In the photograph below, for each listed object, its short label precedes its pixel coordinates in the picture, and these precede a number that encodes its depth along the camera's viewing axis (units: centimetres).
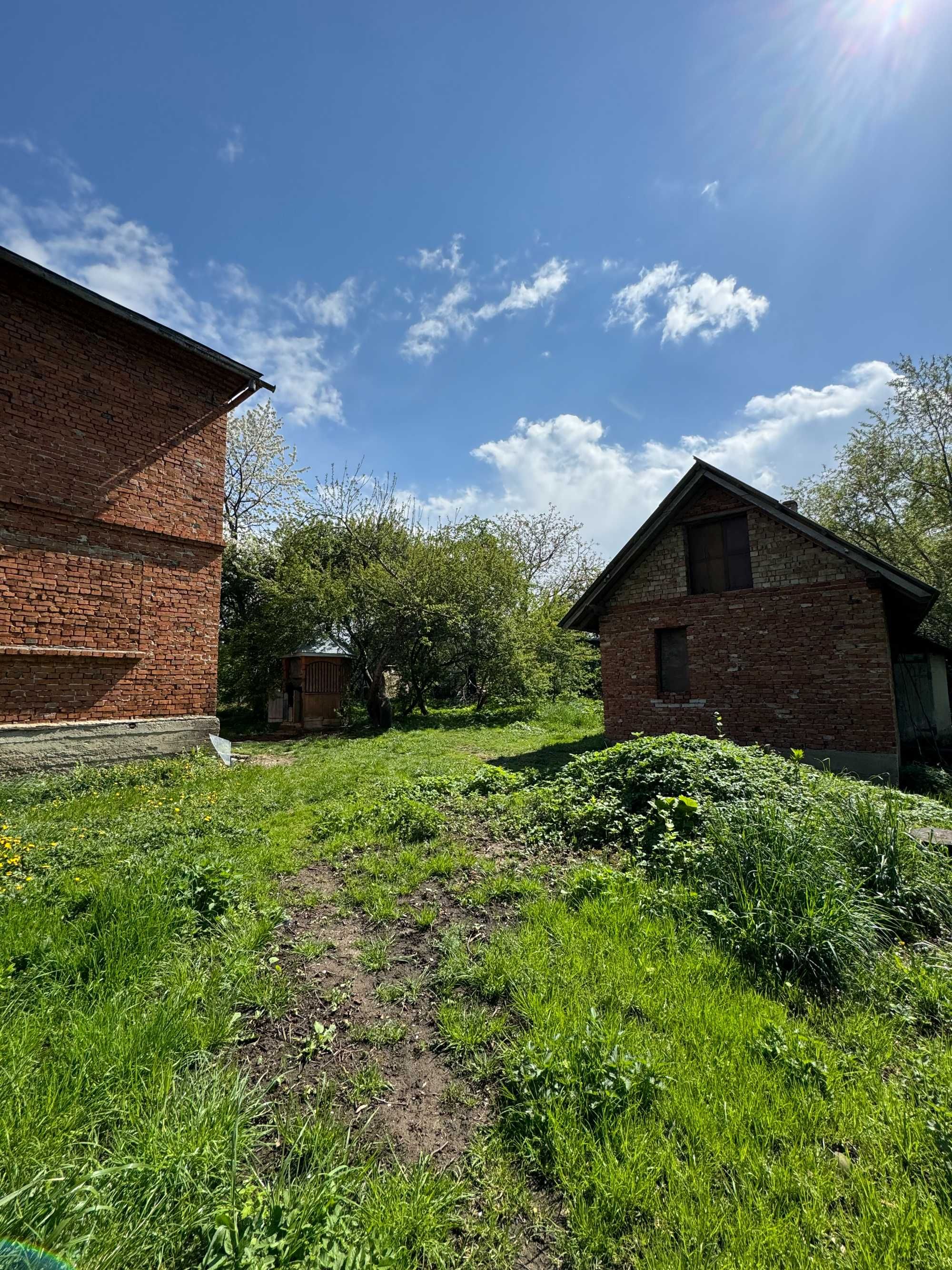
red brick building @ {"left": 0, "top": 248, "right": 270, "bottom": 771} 768
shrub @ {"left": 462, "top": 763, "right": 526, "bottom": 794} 710
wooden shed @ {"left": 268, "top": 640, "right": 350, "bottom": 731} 1645
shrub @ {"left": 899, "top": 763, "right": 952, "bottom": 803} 911
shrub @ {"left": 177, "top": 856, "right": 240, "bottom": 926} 360
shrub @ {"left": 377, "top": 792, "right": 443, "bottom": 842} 558
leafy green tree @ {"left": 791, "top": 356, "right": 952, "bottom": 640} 1833
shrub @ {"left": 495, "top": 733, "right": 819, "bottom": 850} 524
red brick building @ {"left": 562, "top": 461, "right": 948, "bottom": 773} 927
